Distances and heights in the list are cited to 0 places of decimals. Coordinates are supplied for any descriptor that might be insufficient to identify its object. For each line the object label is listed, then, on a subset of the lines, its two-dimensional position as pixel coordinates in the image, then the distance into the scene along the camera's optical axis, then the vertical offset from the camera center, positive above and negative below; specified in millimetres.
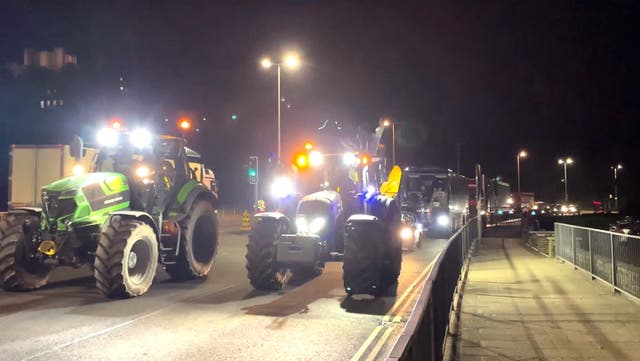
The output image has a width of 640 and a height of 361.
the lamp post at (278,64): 24667 +6775
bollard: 36638 -587
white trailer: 22156 +1779
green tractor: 11070 -145
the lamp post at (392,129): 15780 +2703
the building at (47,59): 57500 +16750
